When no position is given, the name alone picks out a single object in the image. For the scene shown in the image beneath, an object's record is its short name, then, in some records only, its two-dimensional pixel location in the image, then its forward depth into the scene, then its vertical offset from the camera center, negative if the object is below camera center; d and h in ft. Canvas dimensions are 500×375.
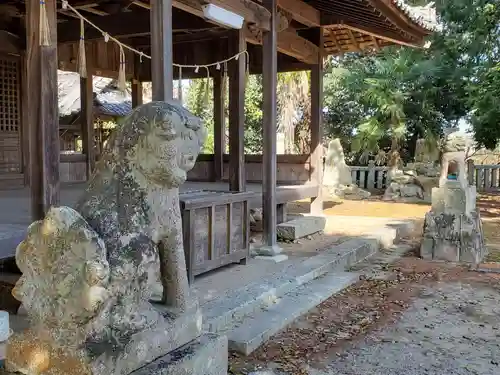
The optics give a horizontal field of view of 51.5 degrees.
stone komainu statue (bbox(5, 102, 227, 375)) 6.78 -1.70
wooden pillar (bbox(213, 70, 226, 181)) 35.37 +1.27
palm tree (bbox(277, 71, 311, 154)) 60.85 +4.51
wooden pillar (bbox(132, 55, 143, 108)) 36.14 +4.44
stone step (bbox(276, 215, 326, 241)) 28.99 -4.67
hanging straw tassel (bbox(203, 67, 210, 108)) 29.78 +2.90
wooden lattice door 27.99 +1.64
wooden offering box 18.47 -3.18
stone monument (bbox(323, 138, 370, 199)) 58.95 -3.61
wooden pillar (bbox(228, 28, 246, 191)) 22.59 +0.76
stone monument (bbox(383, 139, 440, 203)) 57.06 -4.02
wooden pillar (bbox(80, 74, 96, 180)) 31.76 +1.70
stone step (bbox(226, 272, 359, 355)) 14.87 -5.59
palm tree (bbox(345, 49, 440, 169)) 58.75 +5.97
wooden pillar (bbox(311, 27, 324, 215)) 33.65 +2.30
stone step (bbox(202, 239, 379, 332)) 15.87 -5.19
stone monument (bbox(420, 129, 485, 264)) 27.84 -4.28
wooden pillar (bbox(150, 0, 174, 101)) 15.49 +2.93
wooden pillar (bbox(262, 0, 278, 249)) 23.17 +1.40
